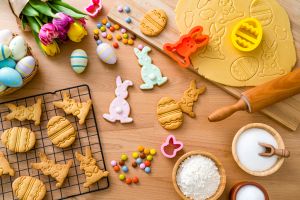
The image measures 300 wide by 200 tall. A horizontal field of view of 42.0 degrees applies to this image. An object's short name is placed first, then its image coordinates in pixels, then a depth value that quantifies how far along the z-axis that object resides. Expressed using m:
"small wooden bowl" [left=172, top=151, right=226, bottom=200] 1.03
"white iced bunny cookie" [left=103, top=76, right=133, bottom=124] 1.12
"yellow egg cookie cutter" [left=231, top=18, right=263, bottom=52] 1.13
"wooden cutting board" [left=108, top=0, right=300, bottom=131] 1.13
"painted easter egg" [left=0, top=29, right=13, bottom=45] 1.03
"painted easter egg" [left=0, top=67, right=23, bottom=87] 1.01
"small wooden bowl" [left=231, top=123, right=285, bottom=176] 1.05
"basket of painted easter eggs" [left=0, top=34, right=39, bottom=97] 1.07
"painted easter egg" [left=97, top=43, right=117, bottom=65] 1.11
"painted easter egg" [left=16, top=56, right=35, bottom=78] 1.04
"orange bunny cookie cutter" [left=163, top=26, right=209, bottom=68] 1.12
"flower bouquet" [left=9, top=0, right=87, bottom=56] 1.06
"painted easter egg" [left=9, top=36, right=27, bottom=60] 1.03
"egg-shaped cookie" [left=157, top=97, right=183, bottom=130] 1.11
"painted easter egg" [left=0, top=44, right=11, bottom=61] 1.01
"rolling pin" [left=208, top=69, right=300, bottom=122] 1.05
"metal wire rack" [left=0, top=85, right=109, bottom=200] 1.07
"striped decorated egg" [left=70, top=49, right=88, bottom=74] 1.10
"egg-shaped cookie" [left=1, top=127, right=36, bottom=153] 1.06
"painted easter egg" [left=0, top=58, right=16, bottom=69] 1.04
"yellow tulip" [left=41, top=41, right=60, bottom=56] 1.10
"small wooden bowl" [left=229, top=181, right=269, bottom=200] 1.05
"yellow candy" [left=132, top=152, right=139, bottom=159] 1.11
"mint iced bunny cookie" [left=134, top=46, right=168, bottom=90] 1.13
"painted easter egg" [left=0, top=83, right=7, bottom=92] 1.04
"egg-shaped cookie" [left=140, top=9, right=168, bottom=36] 1.15
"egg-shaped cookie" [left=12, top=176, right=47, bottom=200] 1.04
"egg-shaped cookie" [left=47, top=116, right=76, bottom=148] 1.07
